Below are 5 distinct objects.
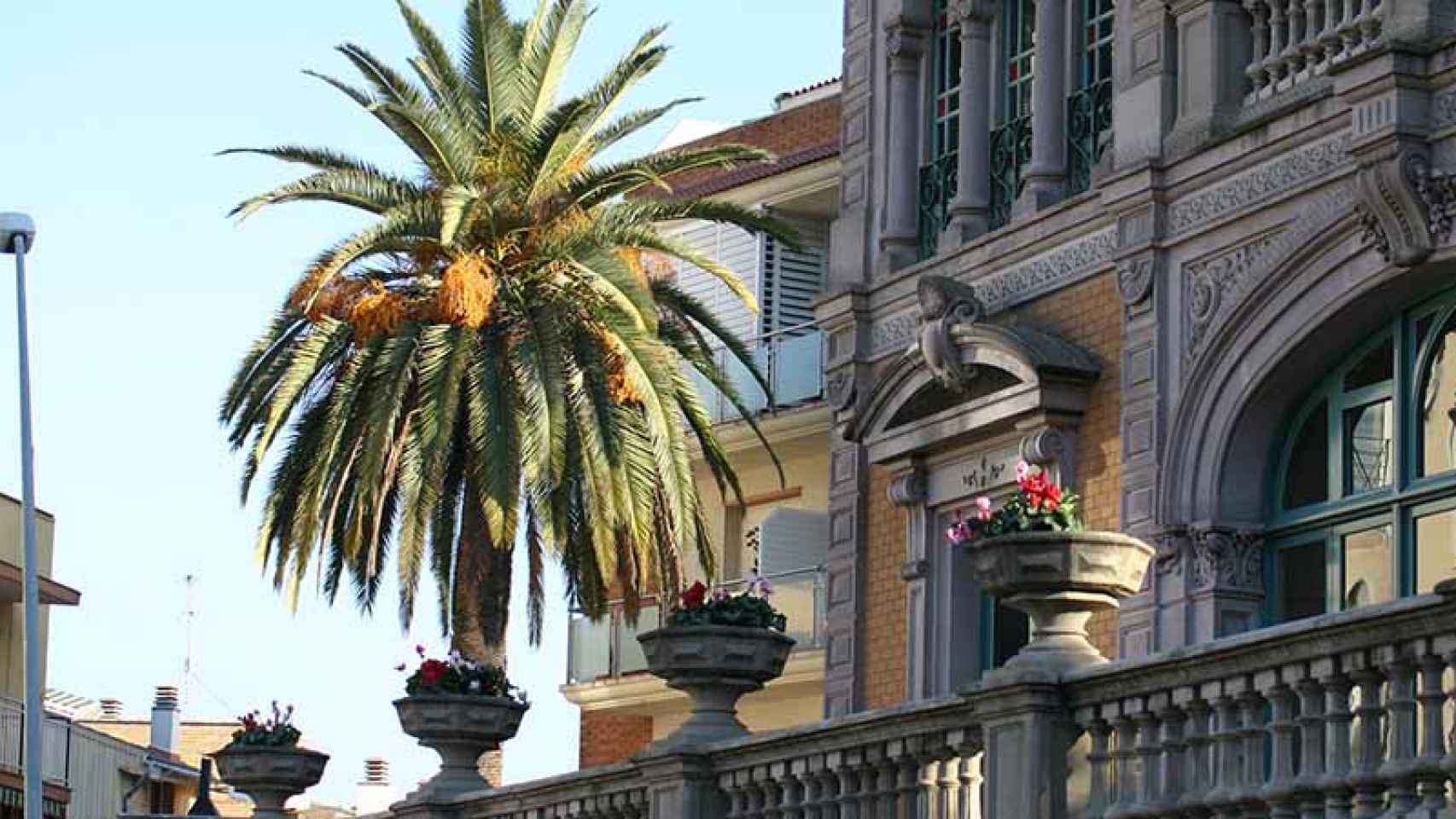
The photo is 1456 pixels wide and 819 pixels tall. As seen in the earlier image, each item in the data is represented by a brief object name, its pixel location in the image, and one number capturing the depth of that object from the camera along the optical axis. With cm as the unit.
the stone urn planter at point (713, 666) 1738
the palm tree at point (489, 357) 2911
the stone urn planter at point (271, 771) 2336
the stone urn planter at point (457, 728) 2058
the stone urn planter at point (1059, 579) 1411
